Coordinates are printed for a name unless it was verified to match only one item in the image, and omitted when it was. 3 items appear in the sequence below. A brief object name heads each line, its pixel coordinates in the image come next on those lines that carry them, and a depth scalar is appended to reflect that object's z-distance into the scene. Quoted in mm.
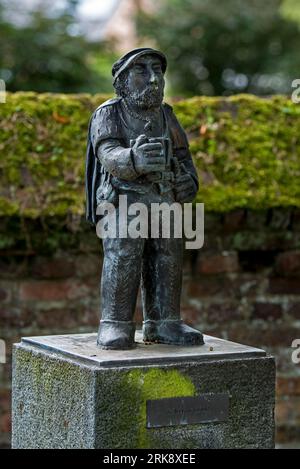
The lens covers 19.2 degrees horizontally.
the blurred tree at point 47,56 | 10117
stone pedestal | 3041
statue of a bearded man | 3254
